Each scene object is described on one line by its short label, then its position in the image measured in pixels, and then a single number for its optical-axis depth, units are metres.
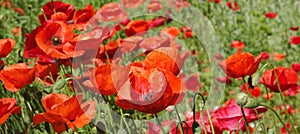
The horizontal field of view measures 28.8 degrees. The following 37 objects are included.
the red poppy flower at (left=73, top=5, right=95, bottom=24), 2.19
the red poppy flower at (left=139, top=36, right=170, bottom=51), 1.97
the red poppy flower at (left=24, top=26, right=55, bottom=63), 1.99
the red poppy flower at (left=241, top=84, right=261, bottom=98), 3.13
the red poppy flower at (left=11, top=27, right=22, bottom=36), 3.59
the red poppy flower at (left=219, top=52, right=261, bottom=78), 1.62
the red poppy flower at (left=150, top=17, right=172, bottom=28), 3.91
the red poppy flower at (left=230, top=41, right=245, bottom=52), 4.11
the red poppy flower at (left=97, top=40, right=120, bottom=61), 2.11
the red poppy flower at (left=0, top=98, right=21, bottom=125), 1.66
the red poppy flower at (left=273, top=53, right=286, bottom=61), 4.18
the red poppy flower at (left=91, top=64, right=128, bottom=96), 1.43
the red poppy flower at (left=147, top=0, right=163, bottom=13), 3.95
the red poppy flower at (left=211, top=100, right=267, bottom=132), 1.58
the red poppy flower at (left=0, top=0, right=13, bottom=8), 4.71
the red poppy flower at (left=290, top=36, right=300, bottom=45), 4.05
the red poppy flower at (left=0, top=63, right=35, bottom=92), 1.82
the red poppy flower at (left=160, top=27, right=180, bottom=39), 3.03
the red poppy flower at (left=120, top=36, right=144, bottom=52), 2.25
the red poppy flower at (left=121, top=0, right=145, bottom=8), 4.28
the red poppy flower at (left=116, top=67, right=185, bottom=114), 1.24
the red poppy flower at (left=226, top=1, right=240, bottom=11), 4.55
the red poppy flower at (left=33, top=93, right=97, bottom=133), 1.46
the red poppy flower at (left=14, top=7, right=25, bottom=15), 4.28
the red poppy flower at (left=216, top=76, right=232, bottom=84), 3.63
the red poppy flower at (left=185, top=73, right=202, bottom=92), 2.99
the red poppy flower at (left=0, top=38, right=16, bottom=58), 1.95
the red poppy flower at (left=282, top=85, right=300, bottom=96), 3.33
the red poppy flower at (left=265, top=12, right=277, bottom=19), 4.43
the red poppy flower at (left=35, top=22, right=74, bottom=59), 1.83
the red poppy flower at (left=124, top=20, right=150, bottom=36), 2.80
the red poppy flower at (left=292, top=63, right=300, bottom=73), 3.38
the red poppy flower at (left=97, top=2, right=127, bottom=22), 2.86
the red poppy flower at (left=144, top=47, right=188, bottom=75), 1.35
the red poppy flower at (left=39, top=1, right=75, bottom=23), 2.30
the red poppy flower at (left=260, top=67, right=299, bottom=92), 1.85
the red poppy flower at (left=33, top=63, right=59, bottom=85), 2.08
